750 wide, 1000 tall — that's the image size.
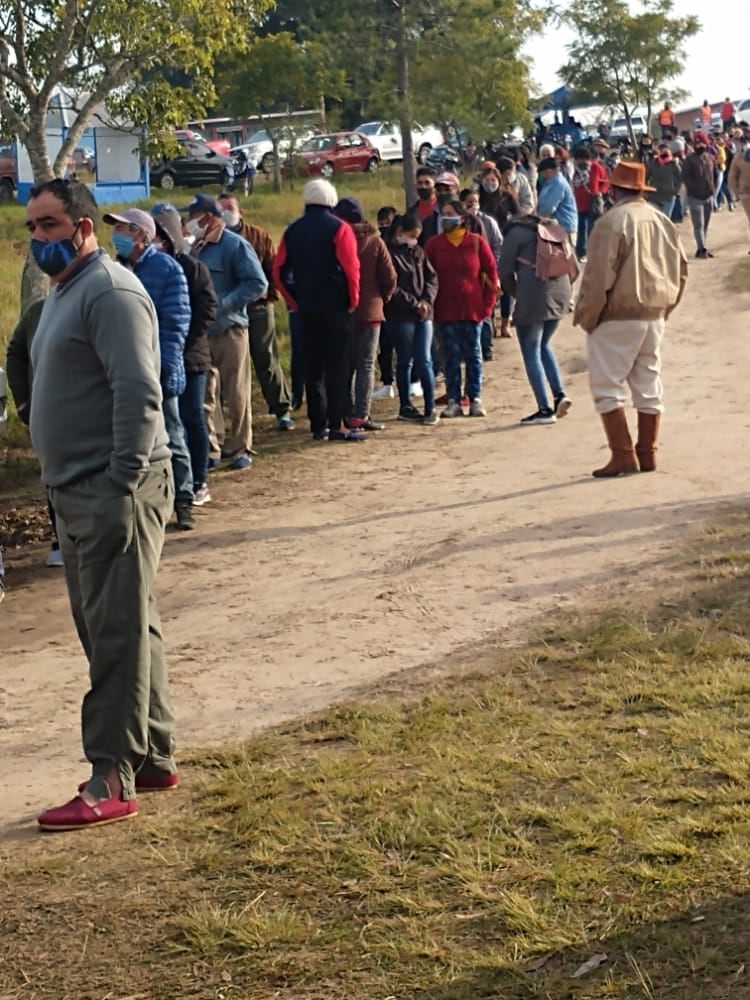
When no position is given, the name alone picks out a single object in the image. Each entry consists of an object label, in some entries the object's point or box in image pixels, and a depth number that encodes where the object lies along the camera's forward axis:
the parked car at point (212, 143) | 49.02
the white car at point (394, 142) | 56.25
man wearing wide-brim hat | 10.61
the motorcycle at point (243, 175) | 45.06
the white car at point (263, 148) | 50.13
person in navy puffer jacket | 9.41
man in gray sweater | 5.48
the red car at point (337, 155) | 52.00
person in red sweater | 13.77
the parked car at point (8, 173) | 47.03
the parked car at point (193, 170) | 46.28
